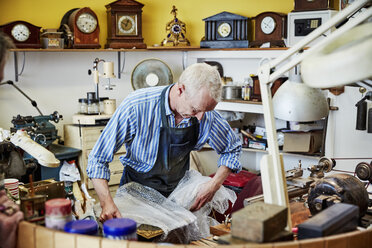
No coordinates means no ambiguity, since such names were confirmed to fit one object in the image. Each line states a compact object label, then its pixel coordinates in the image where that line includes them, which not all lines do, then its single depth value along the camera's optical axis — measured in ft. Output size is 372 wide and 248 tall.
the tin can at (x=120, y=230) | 5.37
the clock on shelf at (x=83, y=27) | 17.07
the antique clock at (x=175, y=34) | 18.78
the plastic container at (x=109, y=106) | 17.51
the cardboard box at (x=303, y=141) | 16.48
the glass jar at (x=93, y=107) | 17.14
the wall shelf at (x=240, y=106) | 17.04
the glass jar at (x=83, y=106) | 17.27
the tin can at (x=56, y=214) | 5.59
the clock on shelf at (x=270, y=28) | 17.93
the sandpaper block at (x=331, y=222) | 5.58
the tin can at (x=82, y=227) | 5.46
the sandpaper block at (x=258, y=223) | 5.11
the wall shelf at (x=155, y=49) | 16.55
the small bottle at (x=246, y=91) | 17.43
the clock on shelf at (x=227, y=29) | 18.21
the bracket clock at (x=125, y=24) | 17.97
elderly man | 9.14
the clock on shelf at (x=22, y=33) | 16.20
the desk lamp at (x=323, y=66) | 4.04
